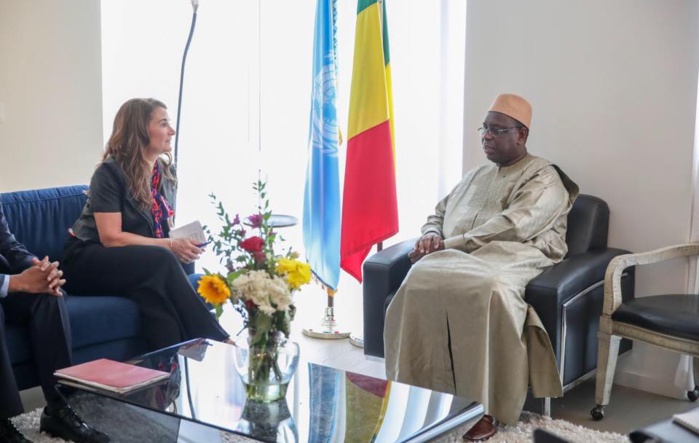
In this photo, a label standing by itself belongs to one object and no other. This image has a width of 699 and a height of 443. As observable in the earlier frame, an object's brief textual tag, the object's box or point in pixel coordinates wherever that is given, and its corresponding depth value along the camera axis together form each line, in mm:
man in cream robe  3029
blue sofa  3018
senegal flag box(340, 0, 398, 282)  4090
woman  3359
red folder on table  2426
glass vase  2291
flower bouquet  2186
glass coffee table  2156
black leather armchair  3045
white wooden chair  2965
